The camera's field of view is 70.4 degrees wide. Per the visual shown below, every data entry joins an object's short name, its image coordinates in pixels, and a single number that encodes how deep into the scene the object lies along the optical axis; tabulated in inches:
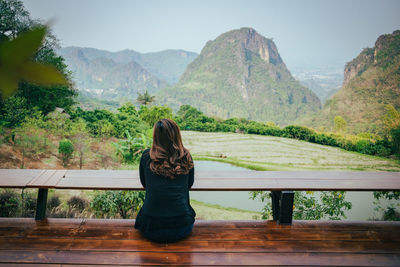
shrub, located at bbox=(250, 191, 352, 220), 108.3
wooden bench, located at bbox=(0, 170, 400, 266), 61.8
